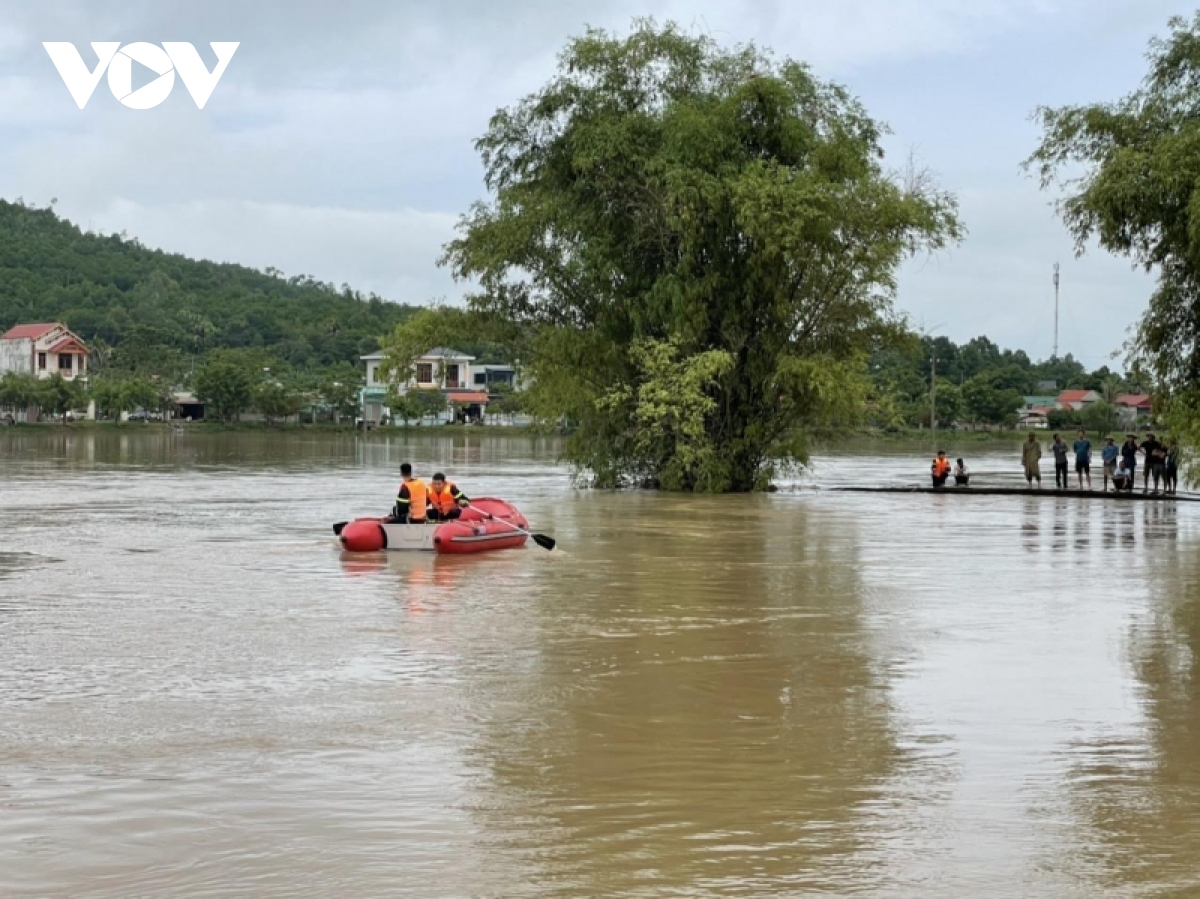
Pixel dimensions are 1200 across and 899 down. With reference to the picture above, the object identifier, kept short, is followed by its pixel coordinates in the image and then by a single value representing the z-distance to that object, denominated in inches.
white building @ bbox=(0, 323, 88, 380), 4682.6
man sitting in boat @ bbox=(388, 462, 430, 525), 879.7
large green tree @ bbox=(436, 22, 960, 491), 1455.5
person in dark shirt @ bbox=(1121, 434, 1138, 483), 1406.3
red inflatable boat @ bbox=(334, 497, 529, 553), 864.9
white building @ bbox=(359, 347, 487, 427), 4739.2
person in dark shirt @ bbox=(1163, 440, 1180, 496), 1384.1
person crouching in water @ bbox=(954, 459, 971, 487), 1572.3
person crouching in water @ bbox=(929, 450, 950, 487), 1553.9
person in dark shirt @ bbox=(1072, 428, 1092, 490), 1498.5
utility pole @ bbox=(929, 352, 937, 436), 4224.9
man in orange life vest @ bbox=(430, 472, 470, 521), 894.4
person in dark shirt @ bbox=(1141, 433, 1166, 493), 1379.2
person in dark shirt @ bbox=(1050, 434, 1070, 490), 1474.8
